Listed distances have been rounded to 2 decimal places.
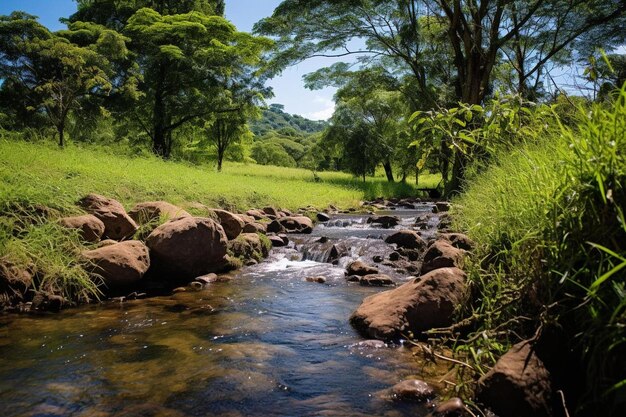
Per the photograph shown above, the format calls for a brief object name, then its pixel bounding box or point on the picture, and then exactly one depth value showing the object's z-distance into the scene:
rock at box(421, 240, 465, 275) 4.62
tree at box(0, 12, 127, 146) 16.58
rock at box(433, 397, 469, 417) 2.47
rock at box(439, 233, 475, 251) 5.34
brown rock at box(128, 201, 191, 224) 7.37
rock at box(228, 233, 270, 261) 8.24
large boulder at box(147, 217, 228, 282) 6.29
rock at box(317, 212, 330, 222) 15.06
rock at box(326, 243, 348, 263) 8.60
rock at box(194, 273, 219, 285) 6.59
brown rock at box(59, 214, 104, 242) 5.99
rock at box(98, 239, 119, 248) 6.11
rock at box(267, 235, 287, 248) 9.86
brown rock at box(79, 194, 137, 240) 6.73
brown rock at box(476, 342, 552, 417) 2.20
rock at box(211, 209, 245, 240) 8.61
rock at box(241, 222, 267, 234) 9.84
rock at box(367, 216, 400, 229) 13.48
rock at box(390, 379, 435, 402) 2.85
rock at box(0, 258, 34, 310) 4.94
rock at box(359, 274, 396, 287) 6.51
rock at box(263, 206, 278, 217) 13.31
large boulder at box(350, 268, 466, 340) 3.80
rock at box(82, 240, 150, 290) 5.59
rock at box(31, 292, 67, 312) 4.98
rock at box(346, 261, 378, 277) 7.01
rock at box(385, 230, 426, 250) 8.79
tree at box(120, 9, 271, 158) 22.91
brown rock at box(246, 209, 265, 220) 12.15
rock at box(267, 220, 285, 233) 11.52
